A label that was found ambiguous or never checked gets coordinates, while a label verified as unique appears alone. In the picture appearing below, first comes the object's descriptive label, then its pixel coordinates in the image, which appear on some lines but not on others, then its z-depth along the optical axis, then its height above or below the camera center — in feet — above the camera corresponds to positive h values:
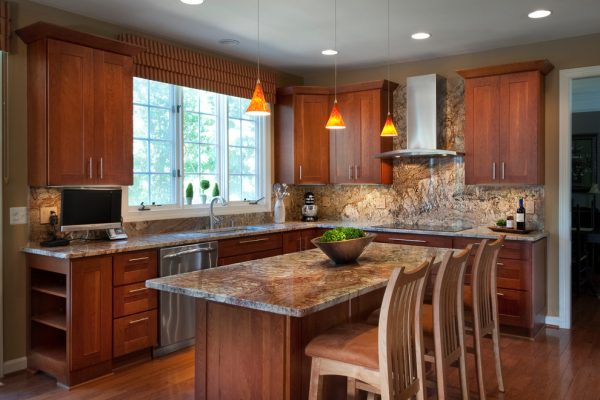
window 14.39 +1.54
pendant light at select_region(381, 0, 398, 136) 12.44 +1.61
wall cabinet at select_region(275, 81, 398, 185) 17.69 +2.01
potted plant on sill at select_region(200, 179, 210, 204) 15.88 +0.29
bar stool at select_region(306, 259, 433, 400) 6.79 -2.20
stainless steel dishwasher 12.59 -2.74
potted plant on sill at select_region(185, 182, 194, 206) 15.43 +0.07
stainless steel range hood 16.31 +2.61
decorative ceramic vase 18.28 -0.66
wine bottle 14.80 -0.69
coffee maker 19.12 -0.59
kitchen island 7.07 -1.93
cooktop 15.46 -1.05
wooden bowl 9.39 -1.02
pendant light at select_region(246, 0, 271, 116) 9.80 +1.76
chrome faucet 15.65 -0.56
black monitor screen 11.71 -0.29
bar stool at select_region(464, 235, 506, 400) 9.71 -2.19
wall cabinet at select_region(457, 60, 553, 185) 14.67 +2.10
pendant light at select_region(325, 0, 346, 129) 11.11 +1.62
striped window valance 13.78 +3.82
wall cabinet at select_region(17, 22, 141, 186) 11.33 +2.10
